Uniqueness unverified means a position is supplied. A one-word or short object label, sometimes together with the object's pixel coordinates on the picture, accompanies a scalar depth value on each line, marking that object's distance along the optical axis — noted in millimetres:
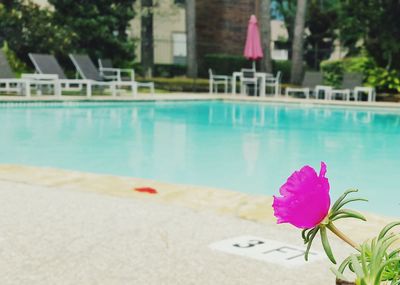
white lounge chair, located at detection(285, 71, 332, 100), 18406
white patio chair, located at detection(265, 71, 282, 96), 19203
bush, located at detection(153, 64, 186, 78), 24891
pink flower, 754
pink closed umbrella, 19562
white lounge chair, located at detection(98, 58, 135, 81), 17359
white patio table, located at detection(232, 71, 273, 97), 18969
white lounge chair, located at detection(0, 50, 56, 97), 14758
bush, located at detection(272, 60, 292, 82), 24875
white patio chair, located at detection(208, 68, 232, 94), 19850
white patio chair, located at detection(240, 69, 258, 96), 19109
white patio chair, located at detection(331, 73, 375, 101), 17703
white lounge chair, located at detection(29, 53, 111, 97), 15406
